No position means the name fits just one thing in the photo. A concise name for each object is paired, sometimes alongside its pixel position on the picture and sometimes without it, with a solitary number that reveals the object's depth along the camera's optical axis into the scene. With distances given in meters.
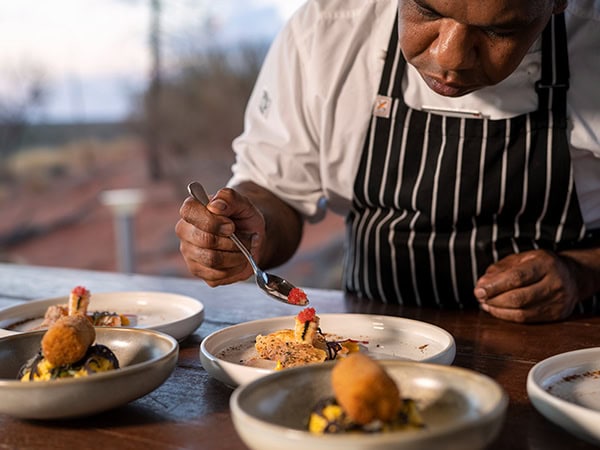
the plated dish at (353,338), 1.24
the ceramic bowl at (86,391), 1.04
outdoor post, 4.66
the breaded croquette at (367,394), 0.88
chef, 1.78
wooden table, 1.06
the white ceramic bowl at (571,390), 0.99
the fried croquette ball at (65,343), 1.11
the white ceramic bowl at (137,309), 1.63
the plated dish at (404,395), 0.80
